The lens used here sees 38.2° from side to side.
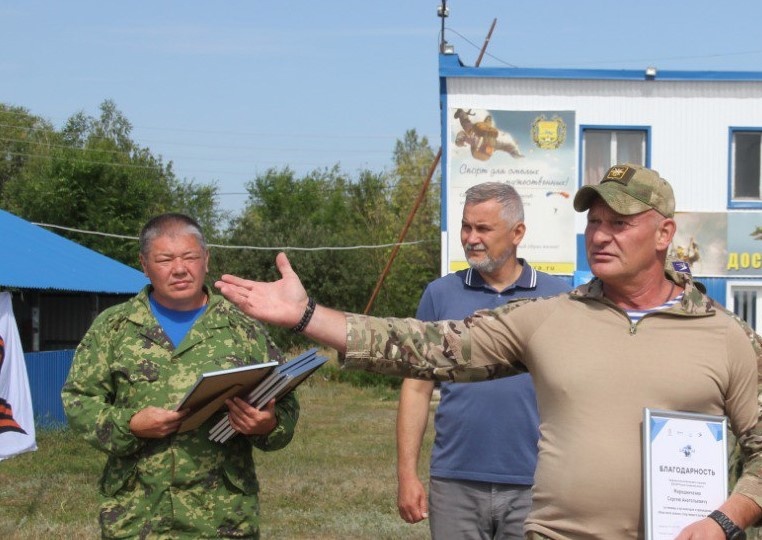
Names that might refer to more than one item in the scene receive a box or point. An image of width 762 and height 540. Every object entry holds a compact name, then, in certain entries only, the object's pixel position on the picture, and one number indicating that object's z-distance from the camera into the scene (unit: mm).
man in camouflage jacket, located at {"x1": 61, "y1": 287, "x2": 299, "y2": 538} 4418
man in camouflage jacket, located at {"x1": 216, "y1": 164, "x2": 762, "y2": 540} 3203
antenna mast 24203
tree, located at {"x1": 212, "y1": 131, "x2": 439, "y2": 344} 47062
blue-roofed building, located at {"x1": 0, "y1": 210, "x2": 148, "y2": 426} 16266
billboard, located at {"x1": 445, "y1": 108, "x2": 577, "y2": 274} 20438
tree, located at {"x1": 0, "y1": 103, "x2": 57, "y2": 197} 68875
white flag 11506
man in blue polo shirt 4703
